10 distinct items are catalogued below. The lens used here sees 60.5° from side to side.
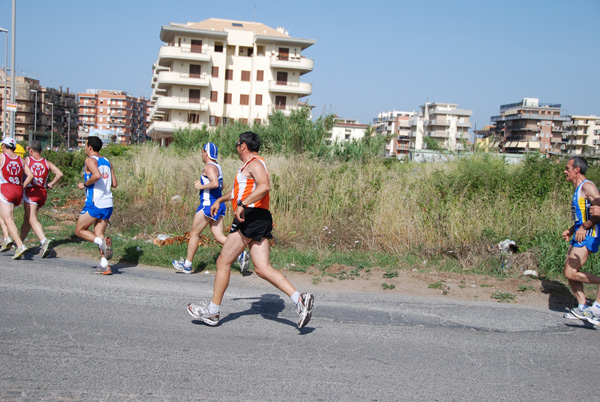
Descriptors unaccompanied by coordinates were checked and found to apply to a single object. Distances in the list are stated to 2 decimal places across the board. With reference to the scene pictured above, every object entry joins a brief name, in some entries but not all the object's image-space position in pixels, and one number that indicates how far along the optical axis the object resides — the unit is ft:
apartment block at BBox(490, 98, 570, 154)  413.80
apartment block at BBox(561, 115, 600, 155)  431.43
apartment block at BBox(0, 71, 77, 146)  405.55
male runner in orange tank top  17.84
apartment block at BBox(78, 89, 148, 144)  561.02
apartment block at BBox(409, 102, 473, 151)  401.70
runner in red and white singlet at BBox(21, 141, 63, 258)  28.30
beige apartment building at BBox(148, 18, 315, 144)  204.54
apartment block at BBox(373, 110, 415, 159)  468.34
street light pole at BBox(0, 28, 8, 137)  88.21
